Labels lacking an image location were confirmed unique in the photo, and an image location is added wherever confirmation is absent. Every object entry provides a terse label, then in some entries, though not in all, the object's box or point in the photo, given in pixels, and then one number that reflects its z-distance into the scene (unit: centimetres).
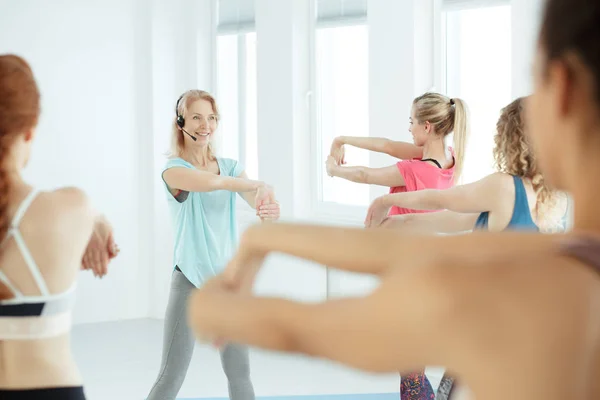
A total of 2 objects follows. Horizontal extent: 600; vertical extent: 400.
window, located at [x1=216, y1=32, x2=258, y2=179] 730
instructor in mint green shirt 368
